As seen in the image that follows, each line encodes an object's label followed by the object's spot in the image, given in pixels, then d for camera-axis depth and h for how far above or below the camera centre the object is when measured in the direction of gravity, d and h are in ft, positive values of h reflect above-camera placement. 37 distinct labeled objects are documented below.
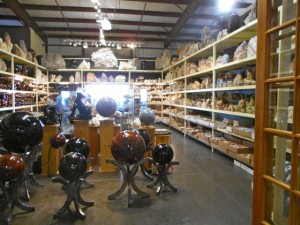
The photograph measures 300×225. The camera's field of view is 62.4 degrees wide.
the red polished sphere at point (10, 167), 8.78 -2.37
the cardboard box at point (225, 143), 17.58 -2.99
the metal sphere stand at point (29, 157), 11.50 -2.66
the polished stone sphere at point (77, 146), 12.87 -2.34
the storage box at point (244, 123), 17.43 -1.45
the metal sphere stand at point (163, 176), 12.29 -3.70
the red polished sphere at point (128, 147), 10.85 -2.02
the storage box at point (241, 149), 15.95 -3.05
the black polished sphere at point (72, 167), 9.96 -2.66
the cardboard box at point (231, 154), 16.49 -3.50
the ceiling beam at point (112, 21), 30.14 +10.06
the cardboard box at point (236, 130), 16.34 -1.88
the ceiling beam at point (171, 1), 24.08 +9.81
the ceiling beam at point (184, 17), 23.81 +9.38
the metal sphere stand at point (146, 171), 13.99 -4.04
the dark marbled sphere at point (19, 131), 10.10 -1.24
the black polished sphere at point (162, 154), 12.26 -2.59
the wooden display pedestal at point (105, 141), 15.60 -2.48
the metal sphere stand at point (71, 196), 9.76 -3.83
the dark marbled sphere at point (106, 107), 15.85 -0.35
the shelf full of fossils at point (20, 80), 21.72 +2.30
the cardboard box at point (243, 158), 15.07 -3.48
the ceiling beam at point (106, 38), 37.91 +9.91
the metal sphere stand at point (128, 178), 11.30 -3.49
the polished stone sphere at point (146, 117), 16.26 -1.00
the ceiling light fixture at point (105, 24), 22.00 +6.97
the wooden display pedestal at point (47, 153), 14.76 -3.11
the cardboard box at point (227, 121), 18.94 -1.43
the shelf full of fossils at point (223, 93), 15.90 +0.85
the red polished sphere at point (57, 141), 13.39 -2.15
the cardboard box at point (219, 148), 18.00 -3.47
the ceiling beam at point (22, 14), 24.06 +9.49
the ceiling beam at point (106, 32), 34.54 +10.16
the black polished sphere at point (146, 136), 14.20 -2.00
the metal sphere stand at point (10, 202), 9.21 -3.96
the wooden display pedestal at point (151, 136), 15.62 -2.20
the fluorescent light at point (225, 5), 23.34 +9.80
